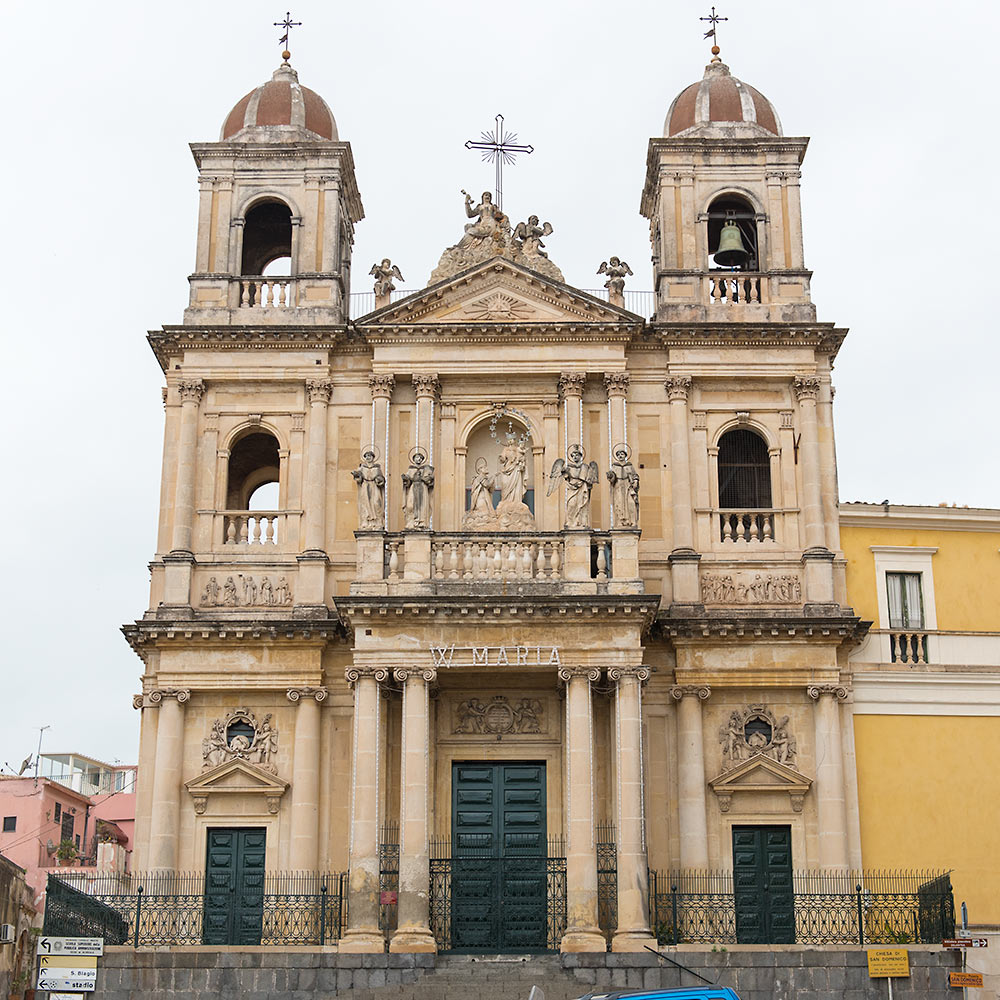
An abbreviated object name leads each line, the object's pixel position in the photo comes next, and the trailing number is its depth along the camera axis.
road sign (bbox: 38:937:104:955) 25.22
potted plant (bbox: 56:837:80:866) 48.97
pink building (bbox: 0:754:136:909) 51.97
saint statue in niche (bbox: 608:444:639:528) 28.42
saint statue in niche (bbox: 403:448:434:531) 28.41
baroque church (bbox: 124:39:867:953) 27.75
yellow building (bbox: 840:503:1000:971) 29.56
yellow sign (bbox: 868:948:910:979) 25.55
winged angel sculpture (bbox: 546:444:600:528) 28.33
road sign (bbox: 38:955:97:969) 25.17
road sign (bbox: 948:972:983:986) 24.30
